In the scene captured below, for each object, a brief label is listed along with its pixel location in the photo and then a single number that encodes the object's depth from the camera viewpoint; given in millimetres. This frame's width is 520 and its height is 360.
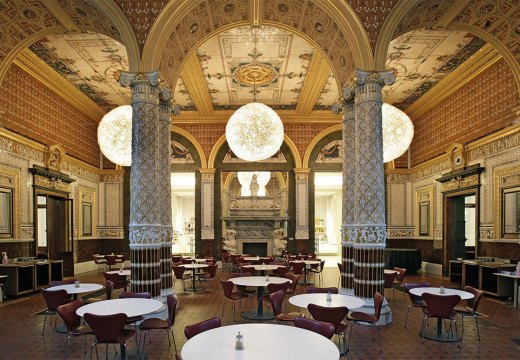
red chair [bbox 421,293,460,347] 5547
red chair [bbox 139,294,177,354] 5180
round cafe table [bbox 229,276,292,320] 6959
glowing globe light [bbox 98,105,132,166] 9508
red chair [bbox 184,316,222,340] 3916
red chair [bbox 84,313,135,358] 4285
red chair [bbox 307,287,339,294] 6055
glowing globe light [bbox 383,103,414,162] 9242
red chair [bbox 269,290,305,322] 5500
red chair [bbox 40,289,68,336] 6023
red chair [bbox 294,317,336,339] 4004
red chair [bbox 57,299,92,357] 4832
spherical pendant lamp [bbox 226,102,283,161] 10188
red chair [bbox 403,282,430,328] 6391
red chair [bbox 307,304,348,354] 4703
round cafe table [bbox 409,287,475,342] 5966
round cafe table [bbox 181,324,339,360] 3104
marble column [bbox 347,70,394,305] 6754
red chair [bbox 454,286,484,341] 5805
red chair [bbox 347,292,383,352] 5402
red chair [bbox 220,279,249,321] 6969
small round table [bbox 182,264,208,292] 9789
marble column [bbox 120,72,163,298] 6789
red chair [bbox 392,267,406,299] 8586
